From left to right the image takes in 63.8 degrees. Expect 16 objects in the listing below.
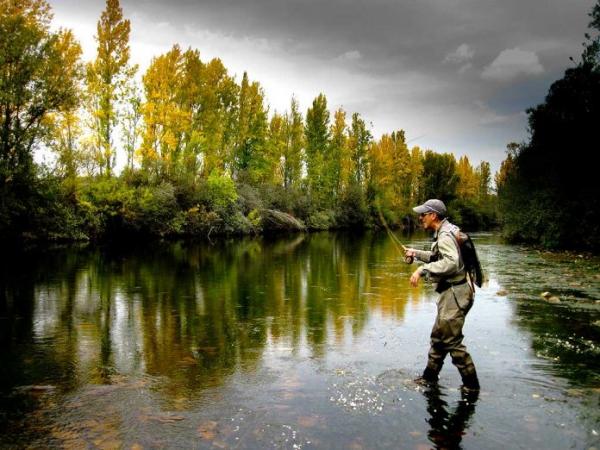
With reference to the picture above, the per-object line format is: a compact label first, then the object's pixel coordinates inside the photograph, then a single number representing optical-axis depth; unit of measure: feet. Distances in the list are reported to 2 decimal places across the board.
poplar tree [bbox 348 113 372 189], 240.53
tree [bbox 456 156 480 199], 330.91
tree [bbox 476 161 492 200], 371.00
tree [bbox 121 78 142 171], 122.42
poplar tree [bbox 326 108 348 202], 232.12
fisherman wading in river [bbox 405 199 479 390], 20.01
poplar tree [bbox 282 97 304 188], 222.69
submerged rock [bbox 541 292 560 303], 40.86
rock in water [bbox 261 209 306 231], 172.86
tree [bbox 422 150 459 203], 294.25
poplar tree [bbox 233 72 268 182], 185.07
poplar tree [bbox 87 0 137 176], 117.39
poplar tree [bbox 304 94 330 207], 227.20
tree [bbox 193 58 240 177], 156.26
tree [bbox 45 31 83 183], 93.61
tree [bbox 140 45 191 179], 128.15
